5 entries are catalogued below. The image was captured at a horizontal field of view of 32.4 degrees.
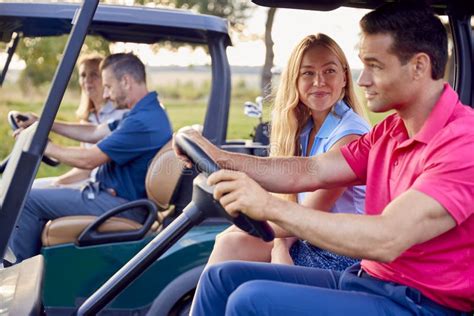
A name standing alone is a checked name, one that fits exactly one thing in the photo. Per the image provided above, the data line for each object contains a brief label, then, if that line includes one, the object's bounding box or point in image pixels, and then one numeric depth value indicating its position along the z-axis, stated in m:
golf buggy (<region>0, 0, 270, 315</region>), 3.76
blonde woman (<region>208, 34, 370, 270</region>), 2.87
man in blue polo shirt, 4.09
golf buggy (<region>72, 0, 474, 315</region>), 2.17
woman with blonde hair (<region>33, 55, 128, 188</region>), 4.93
